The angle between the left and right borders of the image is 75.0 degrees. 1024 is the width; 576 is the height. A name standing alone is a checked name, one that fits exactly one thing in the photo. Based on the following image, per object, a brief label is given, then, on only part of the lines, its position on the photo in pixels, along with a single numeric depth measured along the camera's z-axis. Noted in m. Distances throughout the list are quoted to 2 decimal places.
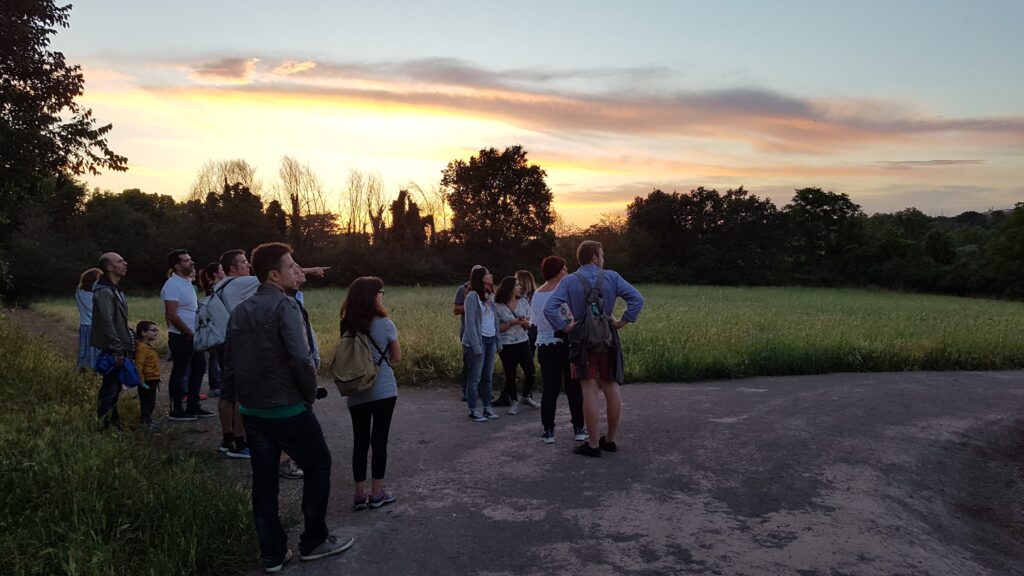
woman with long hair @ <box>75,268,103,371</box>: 8.03
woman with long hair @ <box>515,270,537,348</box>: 9.91
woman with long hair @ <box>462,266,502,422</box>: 8.52
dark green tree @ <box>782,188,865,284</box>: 65.81
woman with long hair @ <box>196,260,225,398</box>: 8.55
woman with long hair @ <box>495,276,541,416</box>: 9.01
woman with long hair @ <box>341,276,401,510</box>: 5.17
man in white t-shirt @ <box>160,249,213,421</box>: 7.94
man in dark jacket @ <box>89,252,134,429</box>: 6.91
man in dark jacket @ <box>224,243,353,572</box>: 4.13
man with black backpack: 6.61
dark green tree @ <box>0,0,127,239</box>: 13.02
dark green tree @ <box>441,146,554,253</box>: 61.97
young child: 7.43
